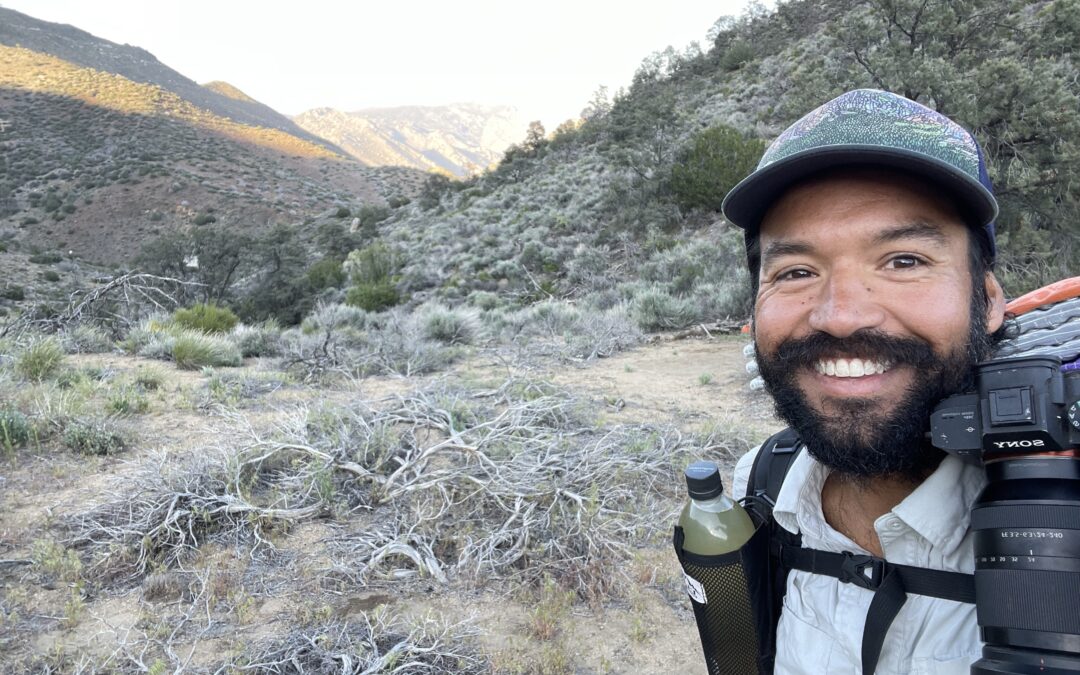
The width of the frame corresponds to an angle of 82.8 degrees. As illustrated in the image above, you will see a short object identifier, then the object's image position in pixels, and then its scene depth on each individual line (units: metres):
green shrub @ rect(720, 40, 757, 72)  25.56
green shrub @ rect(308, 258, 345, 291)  17.81
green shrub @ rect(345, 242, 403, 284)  17.64
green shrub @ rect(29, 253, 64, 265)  22.64
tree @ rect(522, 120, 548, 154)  29.36
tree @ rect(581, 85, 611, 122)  29.81
